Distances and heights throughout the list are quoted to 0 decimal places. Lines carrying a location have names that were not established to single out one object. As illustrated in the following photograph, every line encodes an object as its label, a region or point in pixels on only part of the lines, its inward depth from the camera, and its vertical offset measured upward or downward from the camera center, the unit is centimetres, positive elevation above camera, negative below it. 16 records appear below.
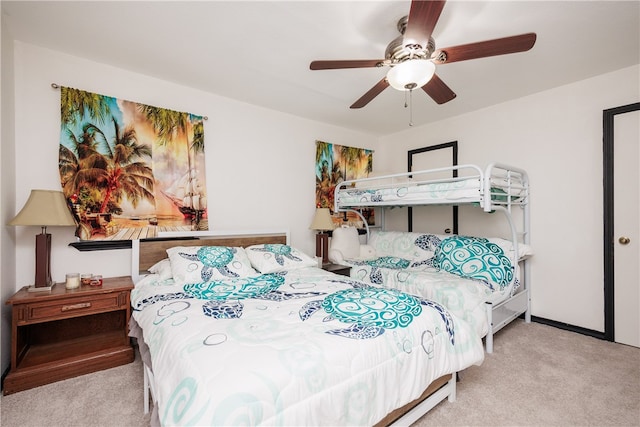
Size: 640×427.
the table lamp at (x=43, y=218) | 190 -1
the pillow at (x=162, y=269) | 223 -44
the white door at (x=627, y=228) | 245 -9
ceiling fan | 138 +94
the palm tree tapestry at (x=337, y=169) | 383 +69
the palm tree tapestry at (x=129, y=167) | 225 +43
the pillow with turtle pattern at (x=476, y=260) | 257 -41
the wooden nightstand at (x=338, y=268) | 311 -57
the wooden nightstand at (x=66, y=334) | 183 -94
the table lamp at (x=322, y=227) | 338 -13
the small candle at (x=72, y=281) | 206 -48
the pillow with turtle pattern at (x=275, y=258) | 253 -39
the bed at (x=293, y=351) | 94 -55
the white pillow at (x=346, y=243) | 349 -32
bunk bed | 242 +15
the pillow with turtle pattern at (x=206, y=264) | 219 -39
